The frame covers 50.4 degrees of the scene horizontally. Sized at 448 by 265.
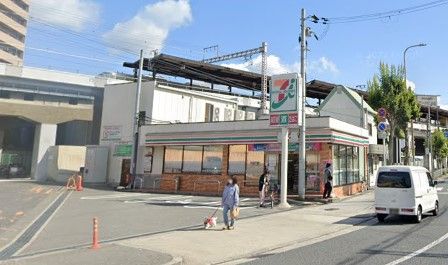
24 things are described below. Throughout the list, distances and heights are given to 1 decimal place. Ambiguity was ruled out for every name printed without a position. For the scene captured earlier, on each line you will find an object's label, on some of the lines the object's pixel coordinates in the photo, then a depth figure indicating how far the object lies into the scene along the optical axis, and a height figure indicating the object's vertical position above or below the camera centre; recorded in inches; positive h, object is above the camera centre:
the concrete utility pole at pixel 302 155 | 933.2 +63.2
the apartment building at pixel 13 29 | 3277.6 +1037.2
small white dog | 589.9 -48.6
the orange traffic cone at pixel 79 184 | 1269.7 -15.7
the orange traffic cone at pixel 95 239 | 429.2 -54.7
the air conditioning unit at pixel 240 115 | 1747.0 +262.0
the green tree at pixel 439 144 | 2731.3 +285.7
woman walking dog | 586.2 -21.5
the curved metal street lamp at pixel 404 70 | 1400.1 +356.0
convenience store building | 1045.2 +75.8
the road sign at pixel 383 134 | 1054.1 +127.7
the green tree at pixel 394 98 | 1355.8 +267.4
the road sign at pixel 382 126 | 1036.5 +140.4
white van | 654.5 -1.1
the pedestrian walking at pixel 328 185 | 952.5 +7.3
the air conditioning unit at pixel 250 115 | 1916.3 +288.8
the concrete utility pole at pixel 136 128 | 1312.4 +143.2
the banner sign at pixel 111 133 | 1522.6 +150.1
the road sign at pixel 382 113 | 1072.7 +176.9
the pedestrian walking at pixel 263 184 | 862.5 +2.7
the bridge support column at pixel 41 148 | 1702.8 +101.5
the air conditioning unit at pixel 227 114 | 1690.1 +249.0
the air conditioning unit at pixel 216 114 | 1655.0 +242.9
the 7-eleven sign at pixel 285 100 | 885.8 +163.4
